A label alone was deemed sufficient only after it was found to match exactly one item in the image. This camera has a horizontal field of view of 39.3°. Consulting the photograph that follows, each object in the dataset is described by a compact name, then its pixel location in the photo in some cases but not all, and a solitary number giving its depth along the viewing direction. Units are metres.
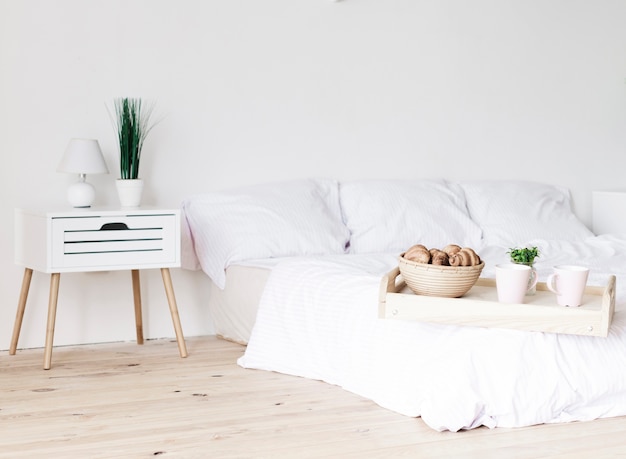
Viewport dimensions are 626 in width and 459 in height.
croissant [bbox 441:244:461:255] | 2.53
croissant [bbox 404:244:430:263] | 2.51
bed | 2.41
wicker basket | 2.44
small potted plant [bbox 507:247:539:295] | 2.57
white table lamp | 3.27
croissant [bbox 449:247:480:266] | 2.49
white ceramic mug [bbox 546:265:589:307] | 2.38
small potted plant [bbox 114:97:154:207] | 3.40
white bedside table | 3.12
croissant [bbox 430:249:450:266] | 2.50
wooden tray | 2.31
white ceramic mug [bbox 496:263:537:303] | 2.39
